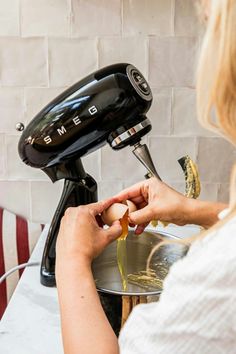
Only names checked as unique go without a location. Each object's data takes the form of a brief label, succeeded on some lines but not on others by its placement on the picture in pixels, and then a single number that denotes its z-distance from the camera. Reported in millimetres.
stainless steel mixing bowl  690
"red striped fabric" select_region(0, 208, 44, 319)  1296
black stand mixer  850
